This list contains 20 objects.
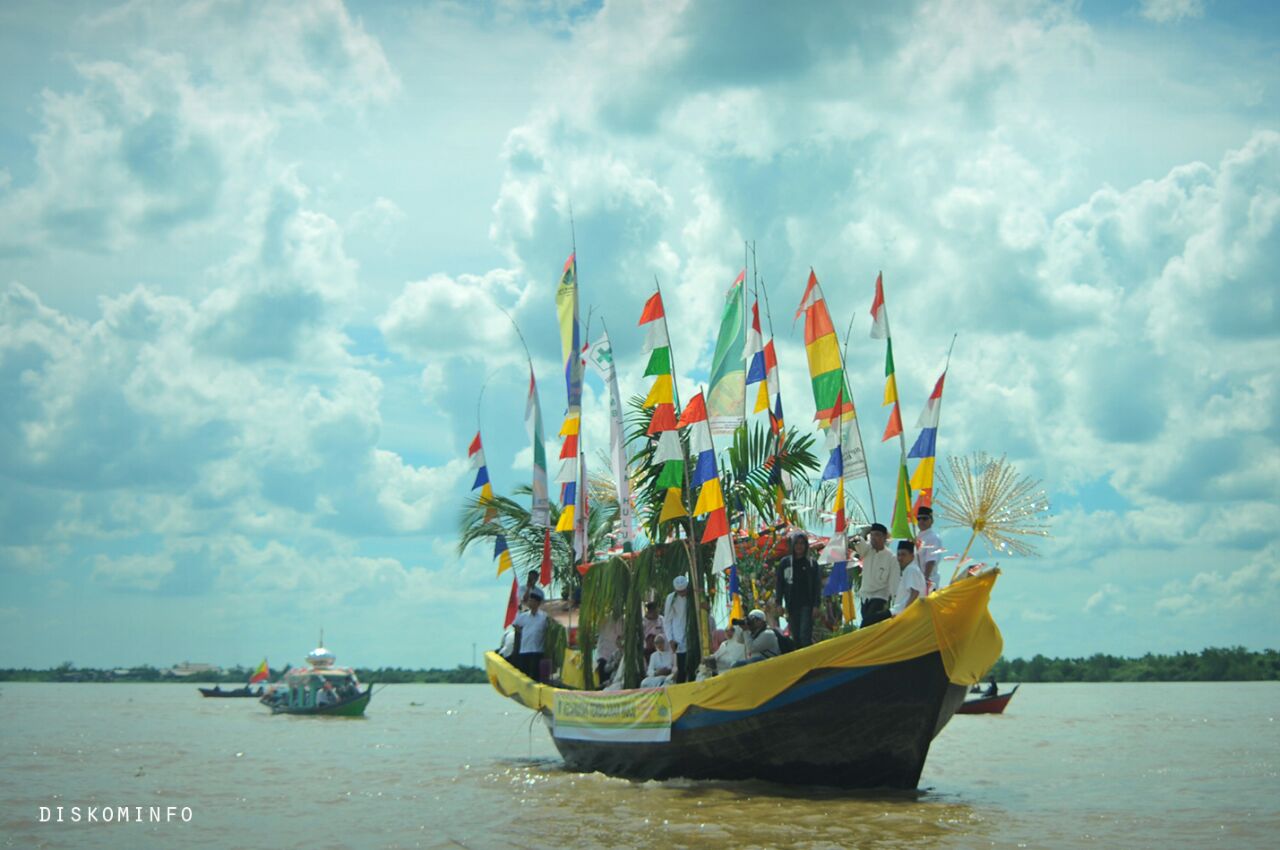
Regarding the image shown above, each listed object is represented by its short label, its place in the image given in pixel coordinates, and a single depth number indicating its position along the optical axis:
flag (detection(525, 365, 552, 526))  18.50
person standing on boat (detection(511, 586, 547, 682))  18.33
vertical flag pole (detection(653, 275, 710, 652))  14.36
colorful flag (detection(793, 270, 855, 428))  14.12
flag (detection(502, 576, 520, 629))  19.11
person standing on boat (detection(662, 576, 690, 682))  14.89
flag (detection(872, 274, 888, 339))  14.41
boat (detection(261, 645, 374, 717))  39.78
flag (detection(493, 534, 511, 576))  19.45
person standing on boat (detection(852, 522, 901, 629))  12.55
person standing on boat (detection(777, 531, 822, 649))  13.55
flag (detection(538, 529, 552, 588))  17.66
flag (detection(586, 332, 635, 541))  15.82
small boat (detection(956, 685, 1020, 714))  34.56
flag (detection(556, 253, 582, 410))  18.06
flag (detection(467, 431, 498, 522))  19.88
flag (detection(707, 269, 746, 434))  14.44
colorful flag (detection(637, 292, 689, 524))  14.09
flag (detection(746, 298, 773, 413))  15.32
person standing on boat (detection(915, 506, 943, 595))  12.32
